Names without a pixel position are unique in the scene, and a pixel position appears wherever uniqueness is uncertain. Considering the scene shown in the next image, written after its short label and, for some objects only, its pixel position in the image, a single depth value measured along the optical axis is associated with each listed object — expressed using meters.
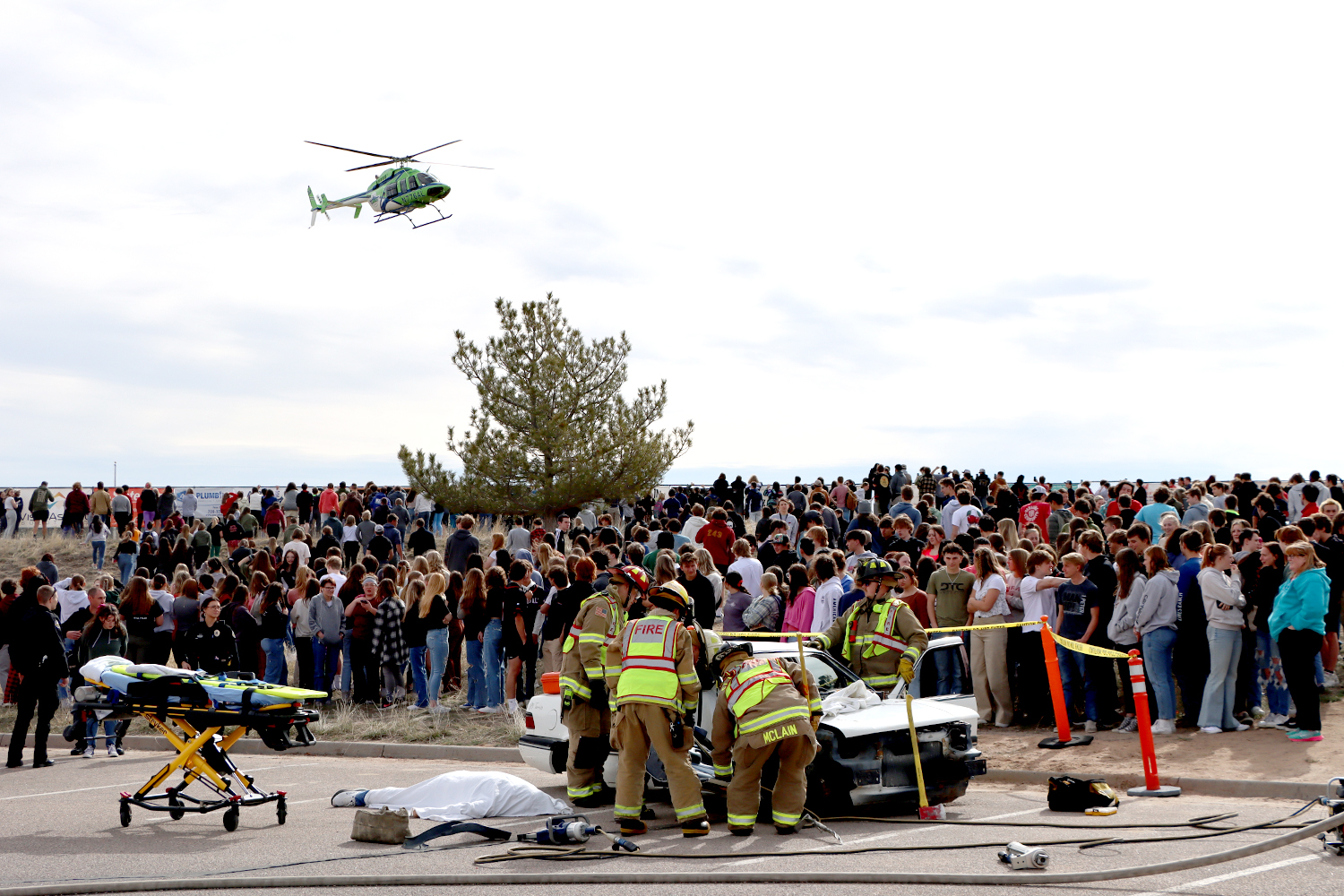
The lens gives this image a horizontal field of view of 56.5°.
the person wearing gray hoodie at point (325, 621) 16.42
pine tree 34.31
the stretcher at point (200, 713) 9.57
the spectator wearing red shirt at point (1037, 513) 19.19
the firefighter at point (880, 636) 10.42
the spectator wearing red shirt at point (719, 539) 18.33
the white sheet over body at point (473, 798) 9.40
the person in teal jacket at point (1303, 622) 10.78
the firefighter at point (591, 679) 9.51
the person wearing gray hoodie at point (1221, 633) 11.48
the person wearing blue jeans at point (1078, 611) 12.40
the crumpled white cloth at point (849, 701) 9.46
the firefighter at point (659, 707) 8.55
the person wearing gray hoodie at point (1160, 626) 11.85
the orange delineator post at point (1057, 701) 11.70
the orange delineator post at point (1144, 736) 9.74
